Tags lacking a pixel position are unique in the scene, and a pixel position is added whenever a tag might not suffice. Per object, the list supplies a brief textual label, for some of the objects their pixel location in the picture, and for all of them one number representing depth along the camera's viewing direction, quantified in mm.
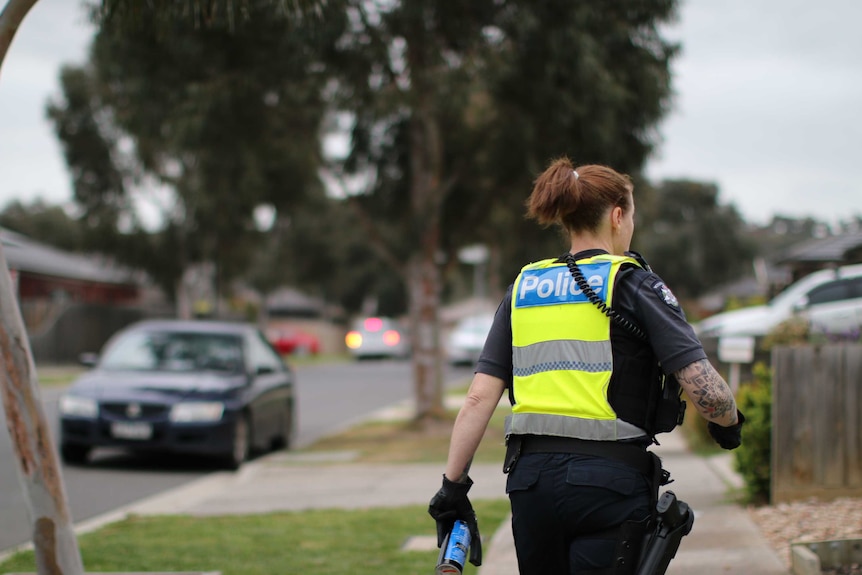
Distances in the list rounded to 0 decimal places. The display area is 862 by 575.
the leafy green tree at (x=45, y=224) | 65188
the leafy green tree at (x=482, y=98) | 13234
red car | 48881
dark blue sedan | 11141
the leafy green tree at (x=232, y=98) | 13688
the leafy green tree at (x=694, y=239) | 64375
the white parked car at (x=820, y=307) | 18109
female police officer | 3033
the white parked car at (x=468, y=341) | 35125
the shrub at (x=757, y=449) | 7301
